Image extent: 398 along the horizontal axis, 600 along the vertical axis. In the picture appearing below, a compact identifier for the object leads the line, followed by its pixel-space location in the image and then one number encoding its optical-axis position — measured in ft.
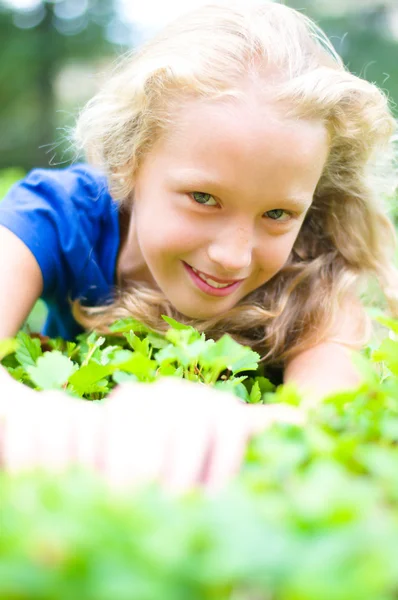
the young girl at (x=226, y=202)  2.69
